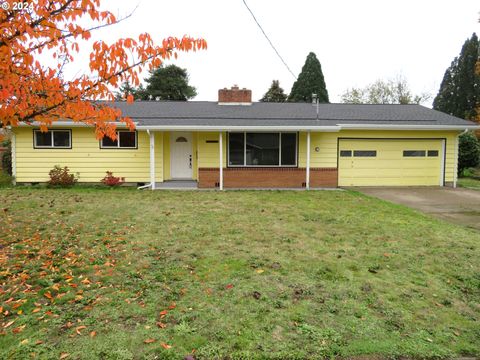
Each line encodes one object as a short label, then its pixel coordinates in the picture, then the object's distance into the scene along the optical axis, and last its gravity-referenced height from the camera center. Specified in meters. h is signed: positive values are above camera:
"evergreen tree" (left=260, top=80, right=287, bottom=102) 35.22 +6.85
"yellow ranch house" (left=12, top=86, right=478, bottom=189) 13.12 +0.32
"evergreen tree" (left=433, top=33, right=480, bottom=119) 31.86 +7.01
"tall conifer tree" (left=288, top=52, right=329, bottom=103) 30.98 +7.09
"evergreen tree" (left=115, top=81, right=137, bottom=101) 36.94 +7.61
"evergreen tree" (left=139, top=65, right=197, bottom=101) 35.69 +7.84
